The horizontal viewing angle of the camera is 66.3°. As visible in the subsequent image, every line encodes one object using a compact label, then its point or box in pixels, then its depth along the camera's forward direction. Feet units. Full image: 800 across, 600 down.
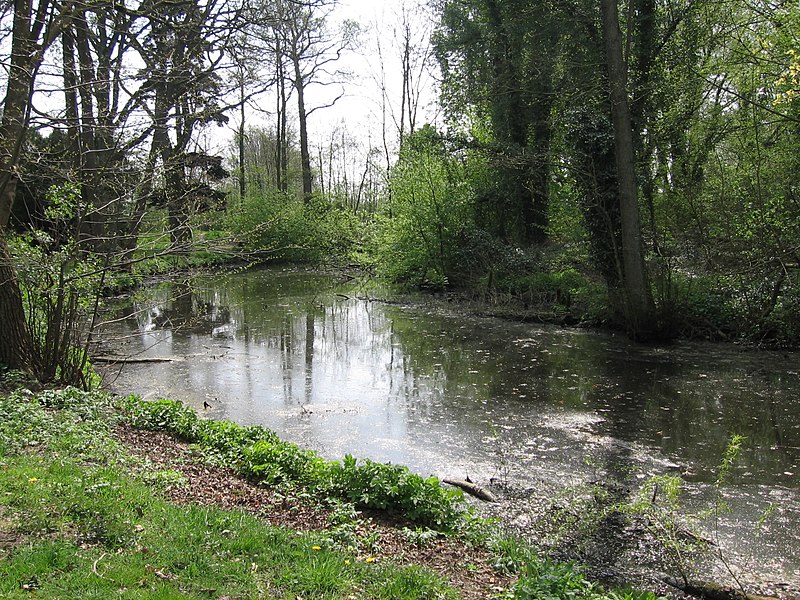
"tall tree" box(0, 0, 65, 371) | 25.86
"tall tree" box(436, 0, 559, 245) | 64.13
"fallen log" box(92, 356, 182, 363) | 39.08
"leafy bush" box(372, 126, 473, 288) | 71.97
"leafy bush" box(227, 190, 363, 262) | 111.24
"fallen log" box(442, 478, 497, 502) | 20.11
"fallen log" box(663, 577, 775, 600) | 14.26
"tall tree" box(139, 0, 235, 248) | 29.76
